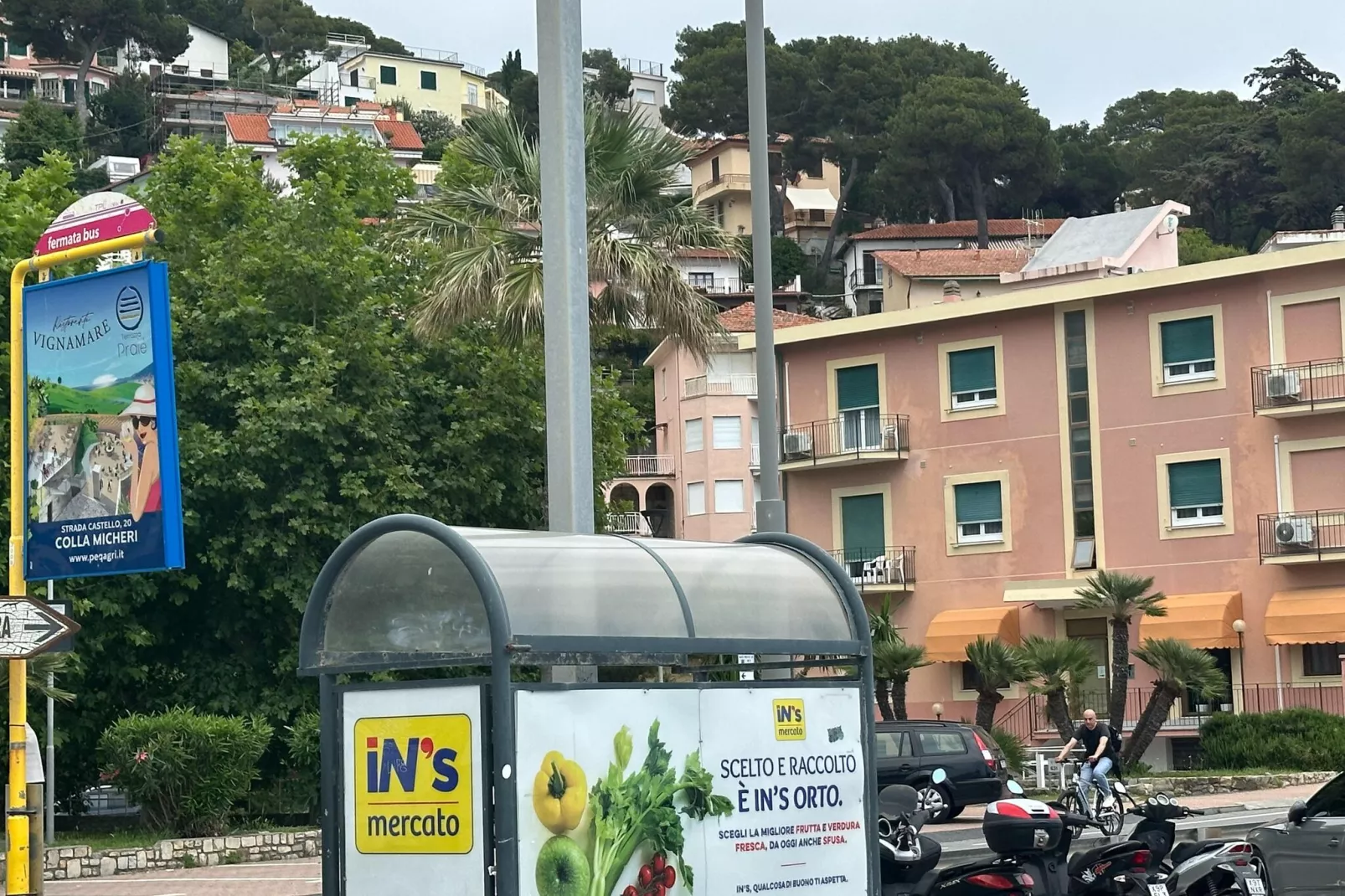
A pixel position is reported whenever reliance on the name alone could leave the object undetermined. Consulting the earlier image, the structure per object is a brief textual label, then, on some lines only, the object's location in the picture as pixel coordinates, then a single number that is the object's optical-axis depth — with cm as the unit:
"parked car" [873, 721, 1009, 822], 2923
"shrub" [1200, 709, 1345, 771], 3712
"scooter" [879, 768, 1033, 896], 1240
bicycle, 2586
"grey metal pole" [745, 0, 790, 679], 1775
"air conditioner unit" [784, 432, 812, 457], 4912
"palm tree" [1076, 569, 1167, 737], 3497
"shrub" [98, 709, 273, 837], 2384
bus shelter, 877
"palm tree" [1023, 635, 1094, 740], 3466
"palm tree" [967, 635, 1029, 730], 3500
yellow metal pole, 1323
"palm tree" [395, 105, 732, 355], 2438
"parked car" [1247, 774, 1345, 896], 1423
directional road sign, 1205
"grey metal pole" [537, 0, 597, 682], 1109
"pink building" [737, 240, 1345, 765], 4131
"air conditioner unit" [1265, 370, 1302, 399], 4099
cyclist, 2677
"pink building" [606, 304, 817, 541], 7031
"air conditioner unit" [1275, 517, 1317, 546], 4078
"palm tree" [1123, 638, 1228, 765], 3397
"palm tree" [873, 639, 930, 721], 3541
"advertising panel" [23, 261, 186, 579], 1351
